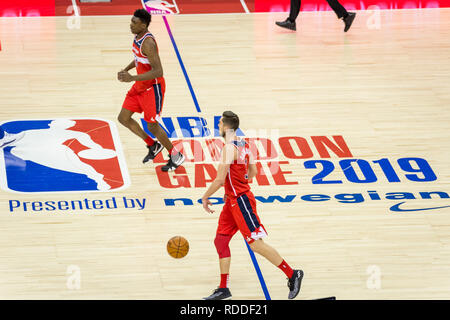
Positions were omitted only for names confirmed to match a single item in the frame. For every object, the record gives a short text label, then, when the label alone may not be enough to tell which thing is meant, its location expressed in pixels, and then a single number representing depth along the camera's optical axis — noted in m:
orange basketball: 14.97
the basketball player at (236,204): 14.12
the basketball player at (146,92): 18.03
